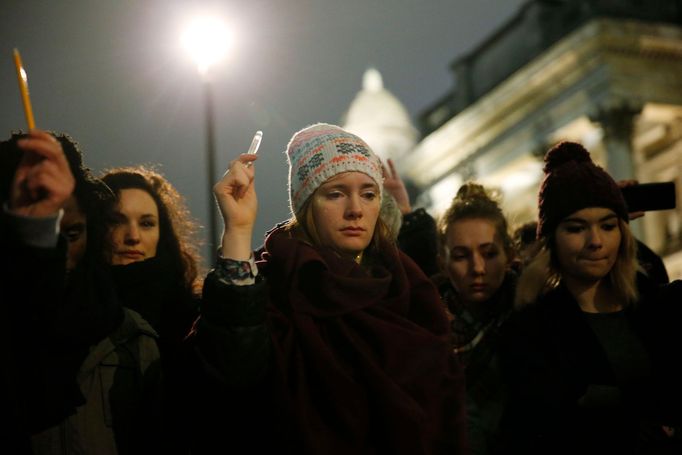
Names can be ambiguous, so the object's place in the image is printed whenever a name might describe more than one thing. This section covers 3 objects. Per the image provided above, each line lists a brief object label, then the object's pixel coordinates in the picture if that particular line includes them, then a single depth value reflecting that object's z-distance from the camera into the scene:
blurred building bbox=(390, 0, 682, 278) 24.09
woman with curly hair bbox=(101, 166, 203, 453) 3.51
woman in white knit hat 2.58
